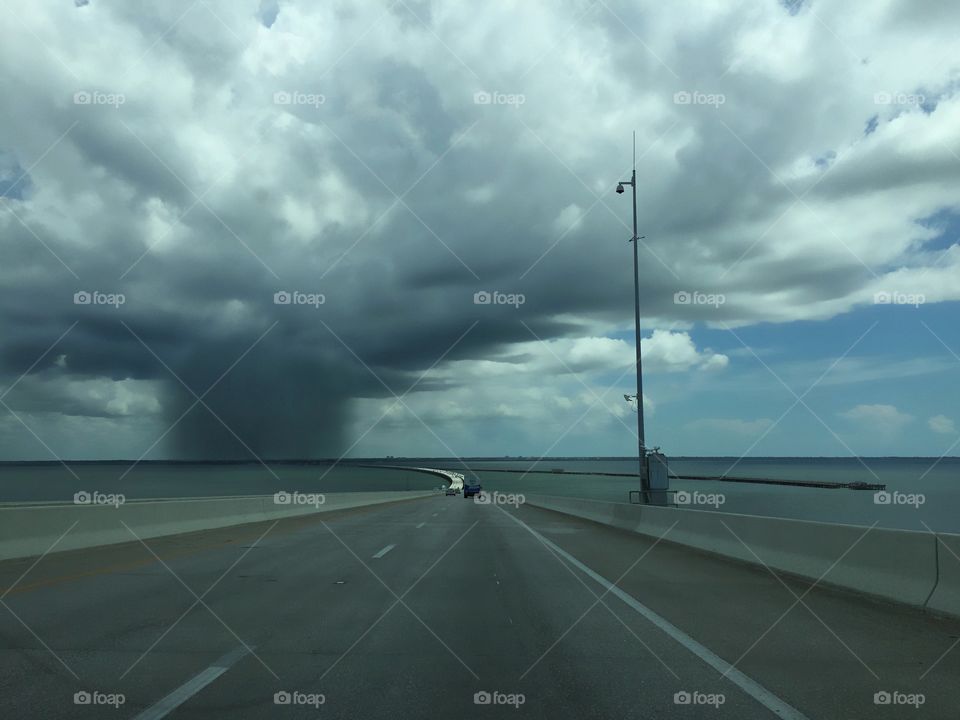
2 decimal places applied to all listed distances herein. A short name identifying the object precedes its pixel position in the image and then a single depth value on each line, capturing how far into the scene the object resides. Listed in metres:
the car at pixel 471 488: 83.69
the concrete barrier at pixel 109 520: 14.99
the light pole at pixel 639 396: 29.06
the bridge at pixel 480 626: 6.02
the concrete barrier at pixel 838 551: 9.79
